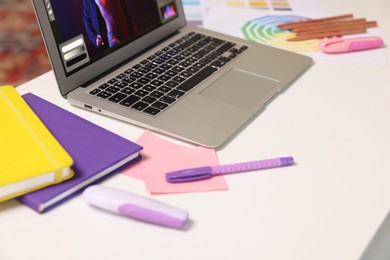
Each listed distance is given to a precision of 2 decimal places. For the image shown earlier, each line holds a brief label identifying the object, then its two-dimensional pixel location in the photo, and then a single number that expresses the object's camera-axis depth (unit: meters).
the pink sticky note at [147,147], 0.71
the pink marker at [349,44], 1.03
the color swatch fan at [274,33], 1.06
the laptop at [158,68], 0.80
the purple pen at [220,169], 0.70
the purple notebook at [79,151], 0.65
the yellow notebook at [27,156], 0.64
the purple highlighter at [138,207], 0.62
